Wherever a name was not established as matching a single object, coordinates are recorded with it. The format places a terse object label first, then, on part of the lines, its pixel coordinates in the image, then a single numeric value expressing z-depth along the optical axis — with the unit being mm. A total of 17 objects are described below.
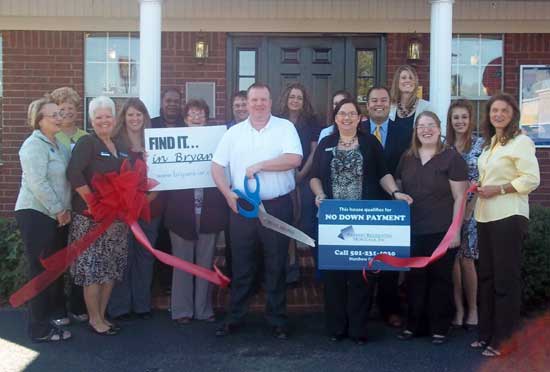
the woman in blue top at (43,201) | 4594
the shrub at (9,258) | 5617
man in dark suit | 5230
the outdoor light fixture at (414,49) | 7598
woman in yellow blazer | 4371
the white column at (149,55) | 5914
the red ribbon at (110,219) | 4691
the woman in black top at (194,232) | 5180
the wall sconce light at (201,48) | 7578
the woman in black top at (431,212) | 4672
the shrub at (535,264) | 5543
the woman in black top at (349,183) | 4744
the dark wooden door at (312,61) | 7766
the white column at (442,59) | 5992
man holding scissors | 4770
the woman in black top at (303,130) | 5617
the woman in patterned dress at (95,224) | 4742
